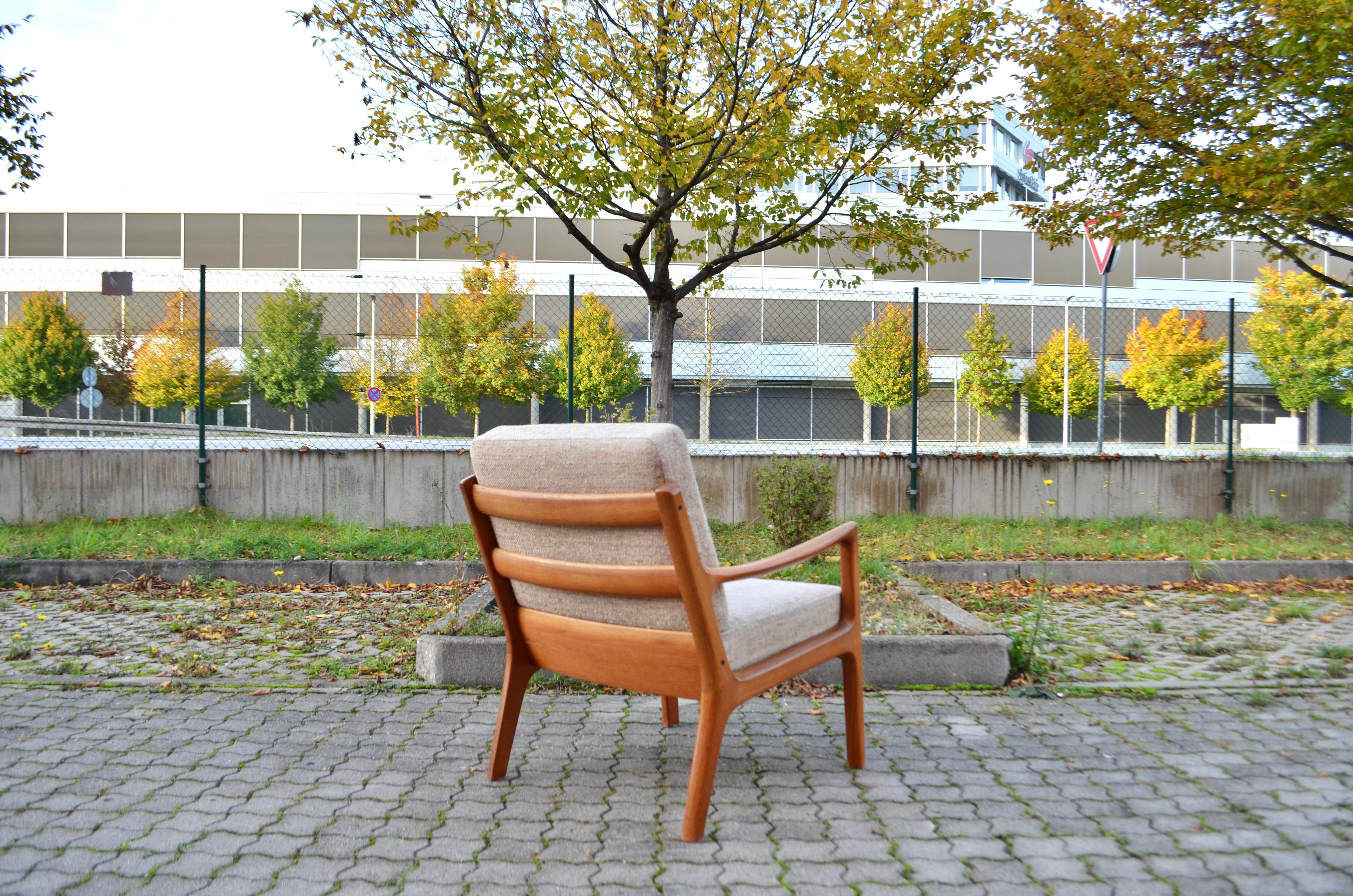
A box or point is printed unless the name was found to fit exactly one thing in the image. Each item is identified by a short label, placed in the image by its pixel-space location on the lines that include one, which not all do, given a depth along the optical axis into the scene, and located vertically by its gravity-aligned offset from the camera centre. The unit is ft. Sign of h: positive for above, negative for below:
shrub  20.52 -1.82
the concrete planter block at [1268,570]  21.72 -3.68
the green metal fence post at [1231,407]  29.50 +0.85
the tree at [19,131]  21.63 +7.75
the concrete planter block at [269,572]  21.04 -3.75
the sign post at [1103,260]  29.78 +6.51
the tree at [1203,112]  20.63 +8.74
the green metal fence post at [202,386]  27.07 +1.28
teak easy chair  7.72 -1.63
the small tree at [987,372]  47.09 +3.87
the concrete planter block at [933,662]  12.98 -3.65
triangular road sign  29.76 +6.61
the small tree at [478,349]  41.86 +4.54
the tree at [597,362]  34.35 +4.23
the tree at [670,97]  19.88 +8.33
